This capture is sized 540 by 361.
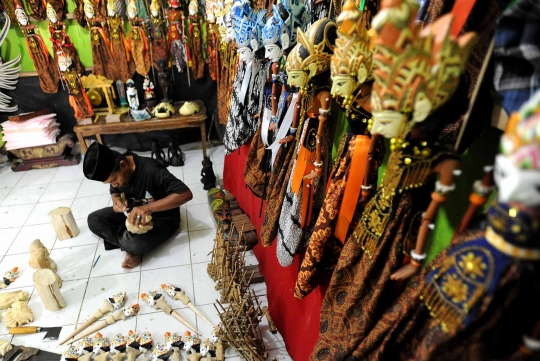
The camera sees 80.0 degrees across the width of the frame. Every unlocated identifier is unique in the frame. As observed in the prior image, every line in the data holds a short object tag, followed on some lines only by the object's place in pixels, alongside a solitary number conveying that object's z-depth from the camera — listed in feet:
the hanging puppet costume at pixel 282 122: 3.73
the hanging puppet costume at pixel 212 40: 9.39
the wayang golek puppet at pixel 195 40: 10.00
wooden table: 10.18
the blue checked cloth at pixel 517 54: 1.50
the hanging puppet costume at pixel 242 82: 4.90
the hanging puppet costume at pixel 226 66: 6.59
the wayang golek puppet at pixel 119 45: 9.80
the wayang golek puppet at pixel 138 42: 9.75
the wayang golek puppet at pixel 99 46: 9.69
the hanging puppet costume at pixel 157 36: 9.90
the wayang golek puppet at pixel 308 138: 2.96
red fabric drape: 4.25
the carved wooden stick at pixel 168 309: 5.79
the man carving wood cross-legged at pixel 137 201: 6.54
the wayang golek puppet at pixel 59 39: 9.50
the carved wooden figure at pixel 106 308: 5.72
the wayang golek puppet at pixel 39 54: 9.57
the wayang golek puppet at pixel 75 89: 9.59
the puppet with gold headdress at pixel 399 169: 1.68
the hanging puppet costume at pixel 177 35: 10.05
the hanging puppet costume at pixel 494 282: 1.28
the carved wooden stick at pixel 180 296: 6.04
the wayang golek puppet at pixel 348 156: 2.36
